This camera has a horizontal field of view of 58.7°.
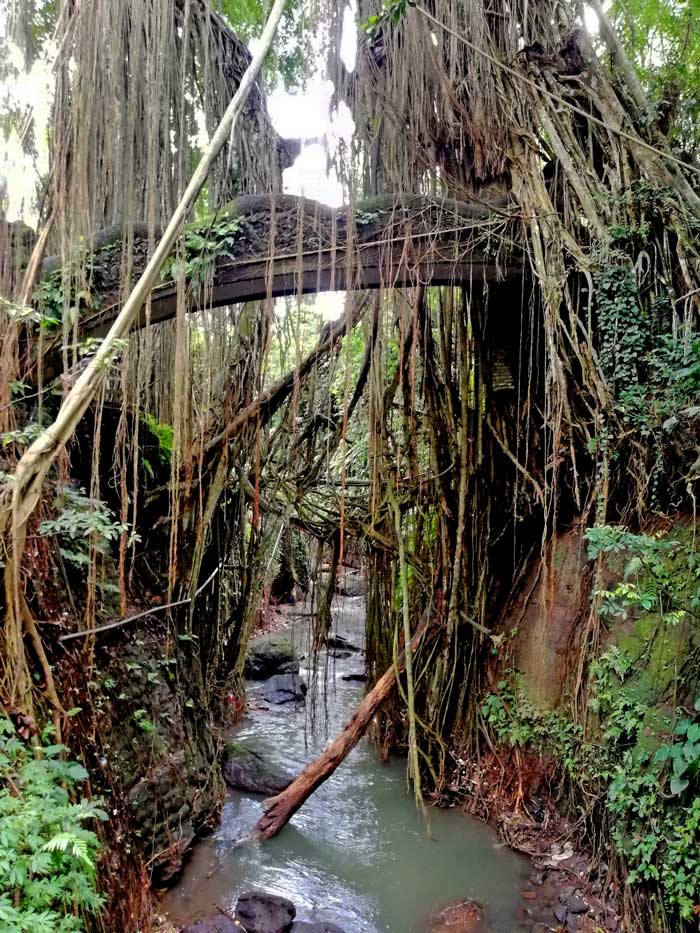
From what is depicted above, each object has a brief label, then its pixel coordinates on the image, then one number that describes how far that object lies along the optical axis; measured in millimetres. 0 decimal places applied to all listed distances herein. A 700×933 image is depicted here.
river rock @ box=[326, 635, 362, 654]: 8266
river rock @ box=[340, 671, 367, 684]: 7082
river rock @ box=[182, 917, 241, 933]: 2804
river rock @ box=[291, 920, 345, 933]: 2945
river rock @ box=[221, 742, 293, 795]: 4348
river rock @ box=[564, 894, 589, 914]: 2971
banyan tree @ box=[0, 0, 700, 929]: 2754
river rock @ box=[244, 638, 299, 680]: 7012
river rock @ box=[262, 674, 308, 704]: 6320
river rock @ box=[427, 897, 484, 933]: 3002
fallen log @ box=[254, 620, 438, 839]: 3795
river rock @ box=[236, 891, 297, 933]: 2877
